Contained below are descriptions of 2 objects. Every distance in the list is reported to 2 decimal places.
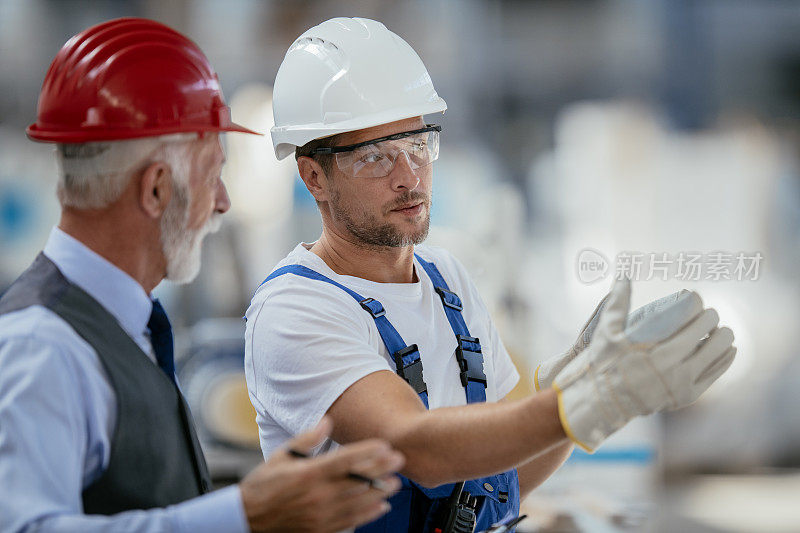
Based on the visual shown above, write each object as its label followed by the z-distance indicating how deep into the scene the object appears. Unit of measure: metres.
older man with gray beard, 3.00
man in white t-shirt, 3.14
